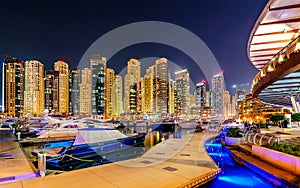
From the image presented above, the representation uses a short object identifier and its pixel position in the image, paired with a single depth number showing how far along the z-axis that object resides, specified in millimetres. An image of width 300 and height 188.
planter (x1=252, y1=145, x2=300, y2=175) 6723
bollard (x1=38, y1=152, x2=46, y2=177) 6879
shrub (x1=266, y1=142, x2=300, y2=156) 7189
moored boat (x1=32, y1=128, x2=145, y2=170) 10383
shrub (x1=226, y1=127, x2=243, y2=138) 13548
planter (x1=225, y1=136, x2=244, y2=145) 13086
